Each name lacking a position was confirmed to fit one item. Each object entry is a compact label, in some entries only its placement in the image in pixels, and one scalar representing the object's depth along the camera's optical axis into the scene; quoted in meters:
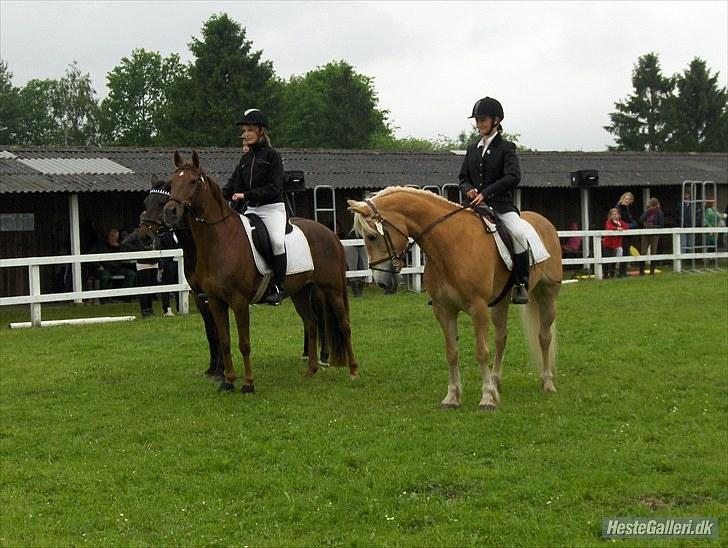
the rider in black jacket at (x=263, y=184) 11.01
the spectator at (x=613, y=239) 25.58
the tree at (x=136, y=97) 77.25
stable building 23.75
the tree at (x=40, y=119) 78.69
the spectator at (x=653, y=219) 26.80
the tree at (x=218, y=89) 59.28
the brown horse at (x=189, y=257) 10.45
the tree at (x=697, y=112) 76.06
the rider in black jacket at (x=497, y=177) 9.76
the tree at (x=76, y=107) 78.38
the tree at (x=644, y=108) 79.69
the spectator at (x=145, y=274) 18.61
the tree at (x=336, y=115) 78.00
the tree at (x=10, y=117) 78.06
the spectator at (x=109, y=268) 22.27
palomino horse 9.14
